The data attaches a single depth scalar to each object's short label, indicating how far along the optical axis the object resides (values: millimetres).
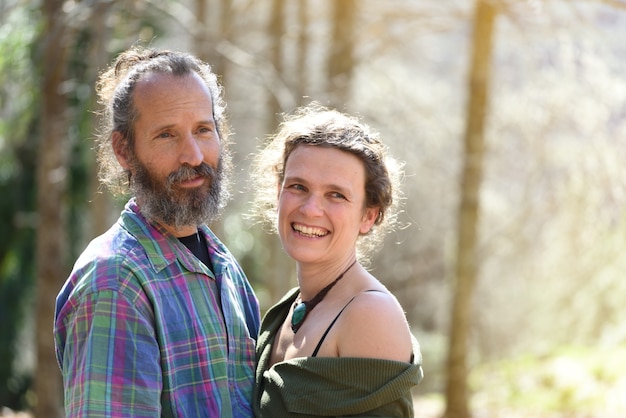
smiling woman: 2443
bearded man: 2260
